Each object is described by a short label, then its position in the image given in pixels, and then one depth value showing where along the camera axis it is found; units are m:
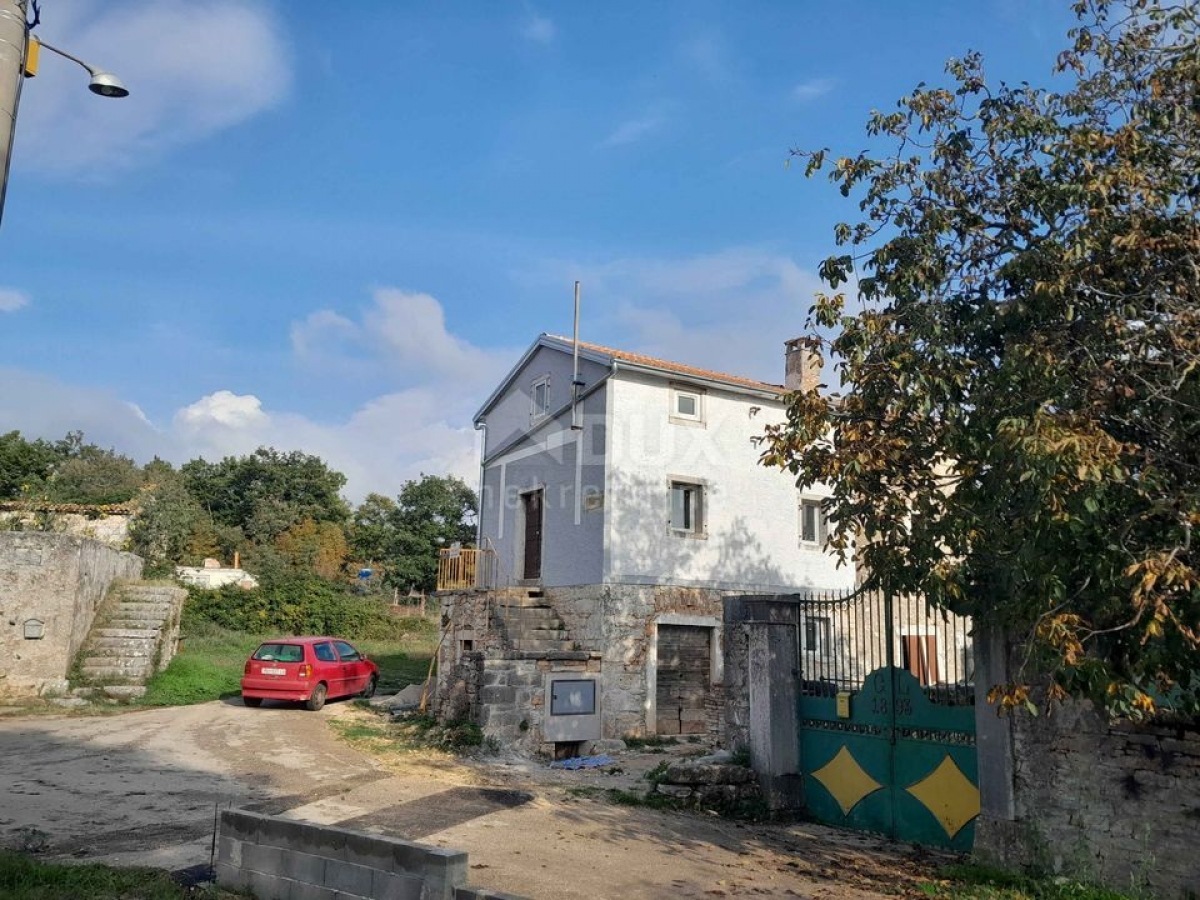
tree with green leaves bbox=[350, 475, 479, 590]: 43.41
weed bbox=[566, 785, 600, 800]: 11.05
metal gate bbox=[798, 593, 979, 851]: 8.36
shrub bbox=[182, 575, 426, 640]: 27.97
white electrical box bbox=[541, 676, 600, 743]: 14.78
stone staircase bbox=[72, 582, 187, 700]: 18.50
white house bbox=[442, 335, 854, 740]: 17.02
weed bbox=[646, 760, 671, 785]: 10.54
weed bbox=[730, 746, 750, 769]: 10.30
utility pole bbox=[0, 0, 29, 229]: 4.41
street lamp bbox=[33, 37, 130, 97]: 5.56
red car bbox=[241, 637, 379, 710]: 18.22
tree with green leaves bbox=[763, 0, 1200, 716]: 5.79
